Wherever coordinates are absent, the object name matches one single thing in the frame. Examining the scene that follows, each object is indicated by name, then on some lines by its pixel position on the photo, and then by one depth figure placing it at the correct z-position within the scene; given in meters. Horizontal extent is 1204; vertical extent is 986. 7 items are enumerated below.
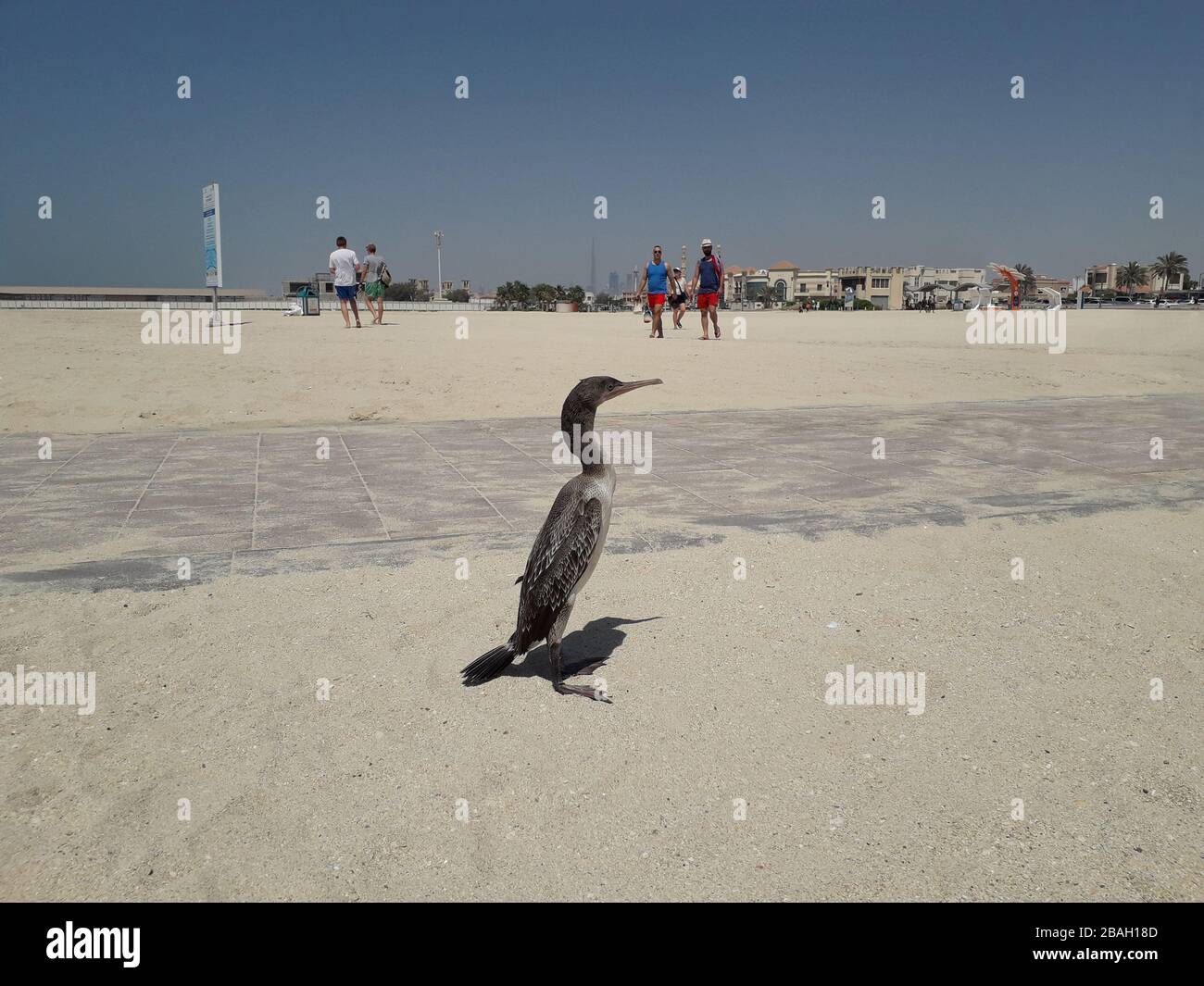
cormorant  3.65
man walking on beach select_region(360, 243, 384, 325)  19.19
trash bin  23.89
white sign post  16.09
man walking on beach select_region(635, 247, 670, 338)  18.27
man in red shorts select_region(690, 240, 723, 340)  17.06
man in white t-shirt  17.52
